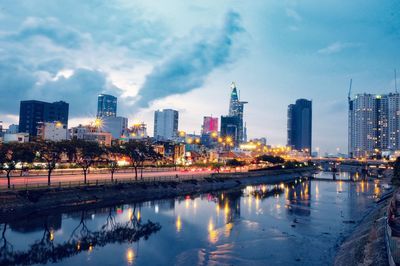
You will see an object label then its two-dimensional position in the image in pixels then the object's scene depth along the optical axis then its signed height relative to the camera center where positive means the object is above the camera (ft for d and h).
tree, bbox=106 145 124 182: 289.12 -0.11
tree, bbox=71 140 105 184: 235.61 -1.32
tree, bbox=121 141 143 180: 286.42 -0.71
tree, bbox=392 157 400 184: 346.54 -21.82
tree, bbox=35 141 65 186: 209.06 -1.46
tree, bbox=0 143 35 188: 183.76 -4.20
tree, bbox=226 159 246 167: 483.92 -17.25
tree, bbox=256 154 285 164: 578.33 -12.40
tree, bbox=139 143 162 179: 292.47 -4.10
